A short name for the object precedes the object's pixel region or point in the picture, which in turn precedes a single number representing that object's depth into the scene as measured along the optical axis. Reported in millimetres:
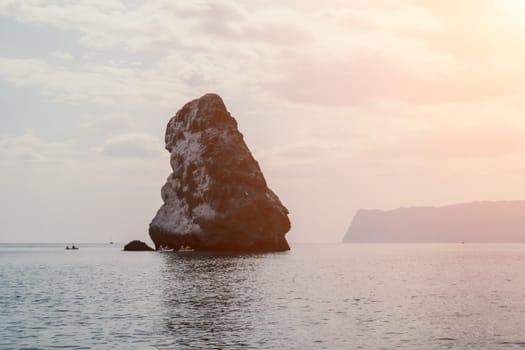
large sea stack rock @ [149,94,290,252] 155000
